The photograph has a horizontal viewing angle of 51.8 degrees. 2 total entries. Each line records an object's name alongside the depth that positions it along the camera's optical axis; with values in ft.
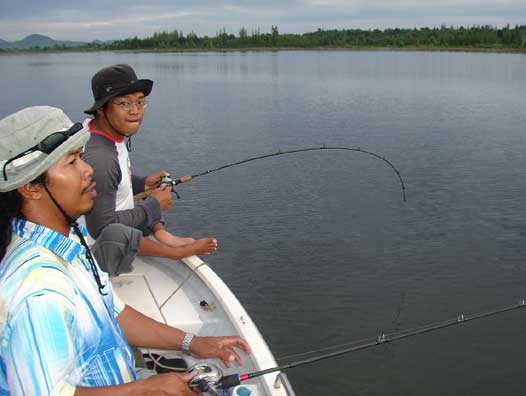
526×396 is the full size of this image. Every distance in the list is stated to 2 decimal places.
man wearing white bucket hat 4.98
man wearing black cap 10.82
